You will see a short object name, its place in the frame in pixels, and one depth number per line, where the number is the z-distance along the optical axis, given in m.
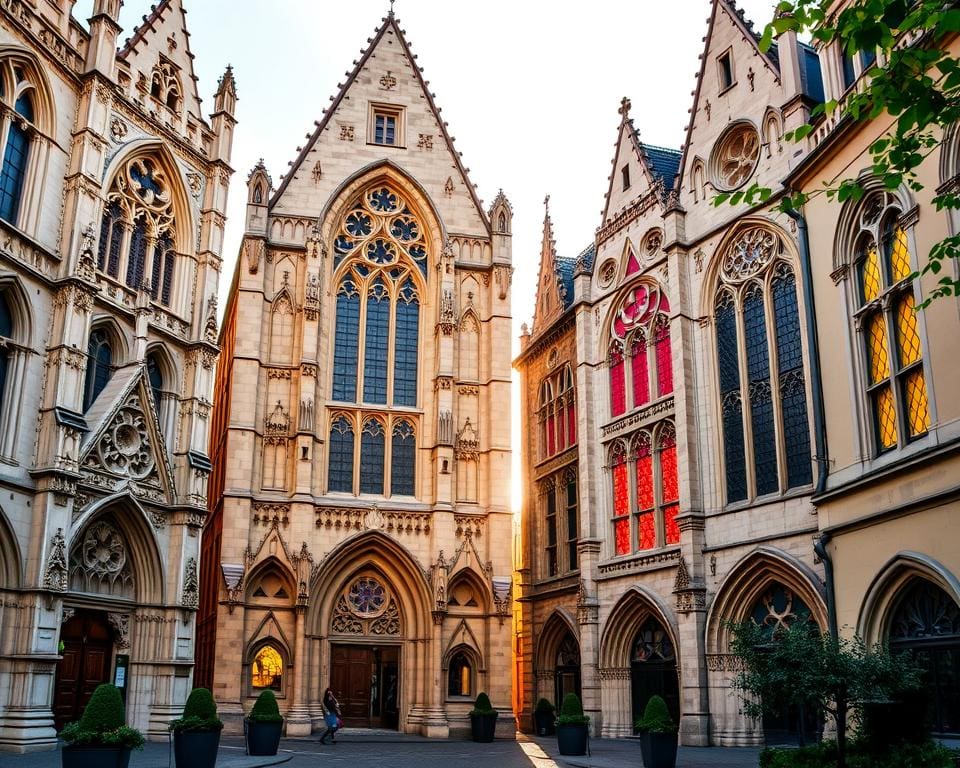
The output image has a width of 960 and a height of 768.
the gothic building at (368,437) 31.67
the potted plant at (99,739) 15.53
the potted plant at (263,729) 22.45
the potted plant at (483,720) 30.00
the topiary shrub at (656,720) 19.69
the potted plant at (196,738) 17.88
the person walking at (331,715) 27.20
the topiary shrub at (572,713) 23.59
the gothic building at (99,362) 22.92
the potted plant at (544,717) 32.50
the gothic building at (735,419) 17.91
